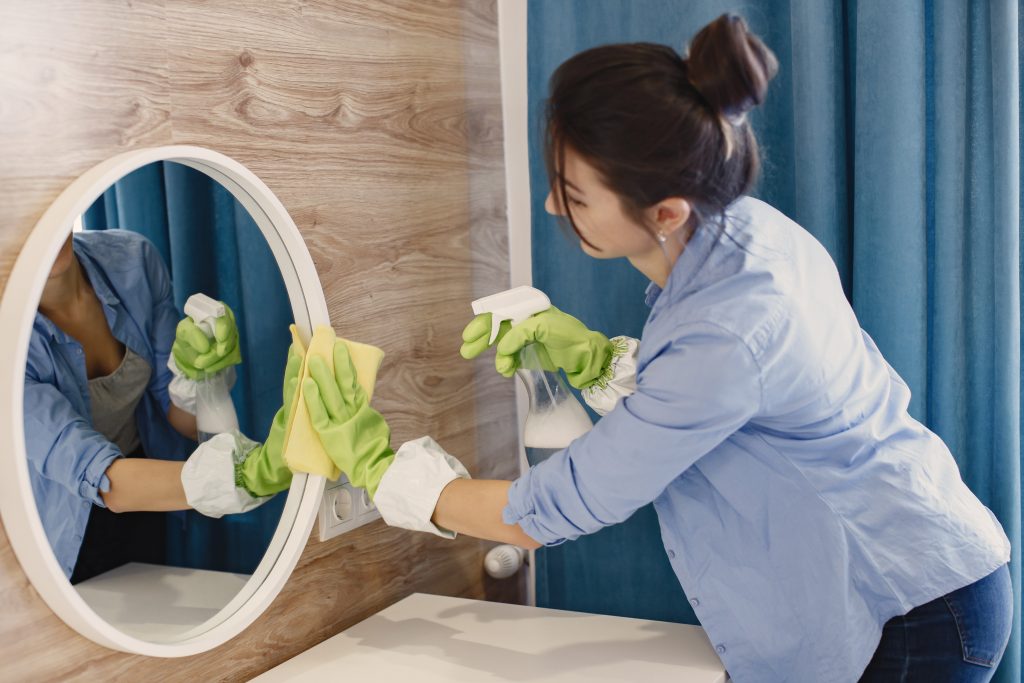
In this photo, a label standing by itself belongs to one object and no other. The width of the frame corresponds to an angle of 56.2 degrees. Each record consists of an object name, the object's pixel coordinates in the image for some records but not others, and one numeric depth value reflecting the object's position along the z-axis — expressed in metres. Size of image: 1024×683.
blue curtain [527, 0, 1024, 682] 1.33
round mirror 0.93
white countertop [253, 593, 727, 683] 1.19
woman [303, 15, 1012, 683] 0.96
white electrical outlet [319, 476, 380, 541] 1.33
